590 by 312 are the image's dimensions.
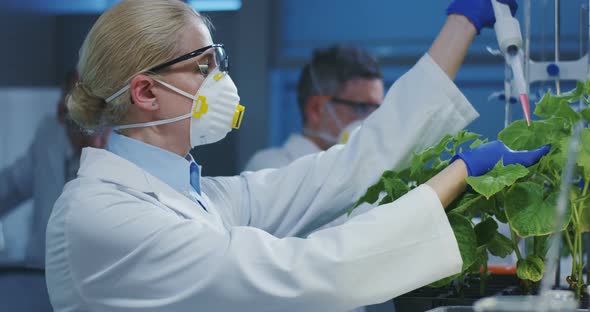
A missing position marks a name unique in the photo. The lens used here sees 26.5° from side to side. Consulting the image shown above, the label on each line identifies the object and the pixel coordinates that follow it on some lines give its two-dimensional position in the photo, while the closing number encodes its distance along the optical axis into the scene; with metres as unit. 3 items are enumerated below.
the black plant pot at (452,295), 1.75
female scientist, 1.75
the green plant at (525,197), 1.72
